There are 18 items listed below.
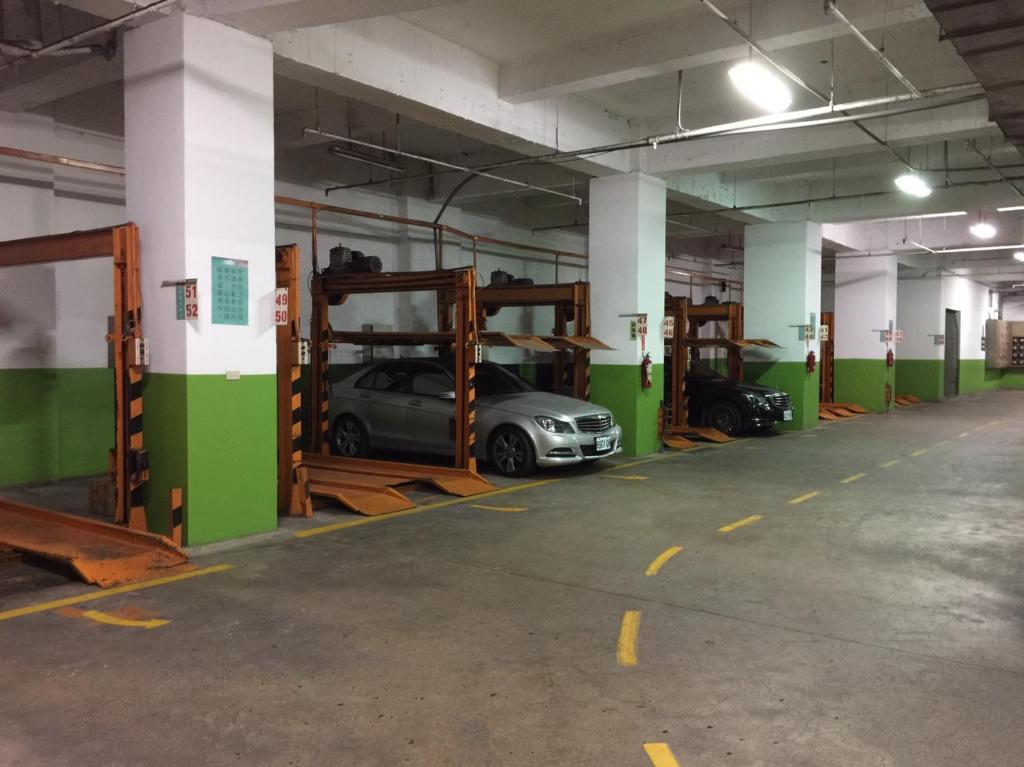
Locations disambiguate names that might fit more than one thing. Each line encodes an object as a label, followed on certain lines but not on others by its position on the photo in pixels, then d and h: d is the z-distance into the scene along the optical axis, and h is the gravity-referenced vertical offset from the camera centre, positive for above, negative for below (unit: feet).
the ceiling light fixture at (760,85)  23.15 +7.80
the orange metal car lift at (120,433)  18.70 -2.25
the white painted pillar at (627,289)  36.94 +2.71
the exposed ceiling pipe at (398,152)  27.83 +7.32
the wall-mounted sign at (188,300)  19.42 +1.11
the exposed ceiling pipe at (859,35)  18.56 +7.99
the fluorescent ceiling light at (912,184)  34.37 +7.14
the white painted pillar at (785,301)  50.62 +2.99
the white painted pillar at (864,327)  62.85 +1.58
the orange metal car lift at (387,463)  26.25 -2.46
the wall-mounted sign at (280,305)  21.81 +1.11
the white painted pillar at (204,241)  19.67 +2.68
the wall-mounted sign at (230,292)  20.21 +1.38
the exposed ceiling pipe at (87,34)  17.67 +7.29
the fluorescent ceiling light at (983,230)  45.88 +6.91
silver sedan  30.53 -2.93
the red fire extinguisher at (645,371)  36.96 -1.16
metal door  85.35 -0.93
